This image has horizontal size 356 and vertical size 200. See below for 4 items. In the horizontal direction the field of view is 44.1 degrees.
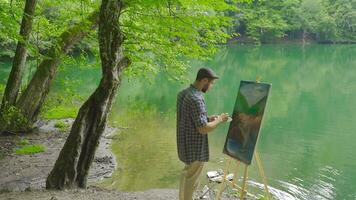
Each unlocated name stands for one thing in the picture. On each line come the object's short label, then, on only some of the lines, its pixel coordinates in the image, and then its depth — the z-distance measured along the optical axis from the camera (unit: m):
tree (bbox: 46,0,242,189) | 7.22
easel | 6.30
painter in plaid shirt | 5.47
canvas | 6.19
